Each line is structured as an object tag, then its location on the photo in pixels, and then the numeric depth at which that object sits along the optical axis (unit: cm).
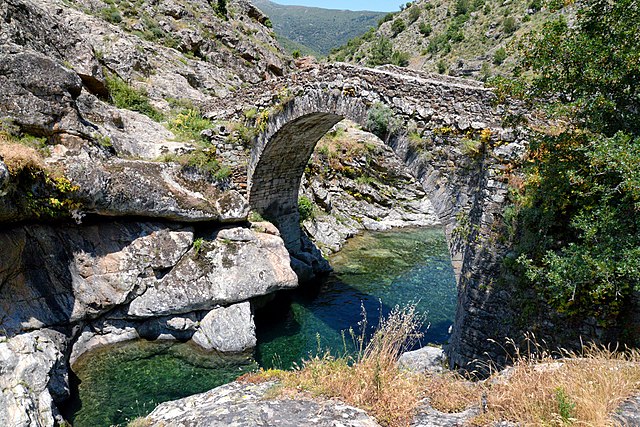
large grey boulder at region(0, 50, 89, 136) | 833
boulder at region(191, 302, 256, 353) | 951
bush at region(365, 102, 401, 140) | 852
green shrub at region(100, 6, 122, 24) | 1809
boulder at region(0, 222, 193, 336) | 778
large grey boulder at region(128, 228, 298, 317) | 965
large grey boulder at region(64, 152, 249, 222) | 866
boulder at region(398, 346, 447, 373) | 785
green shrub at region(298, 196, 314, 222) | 1878
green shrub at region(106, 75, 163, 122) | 1276
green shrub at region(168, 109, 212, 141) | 1243
